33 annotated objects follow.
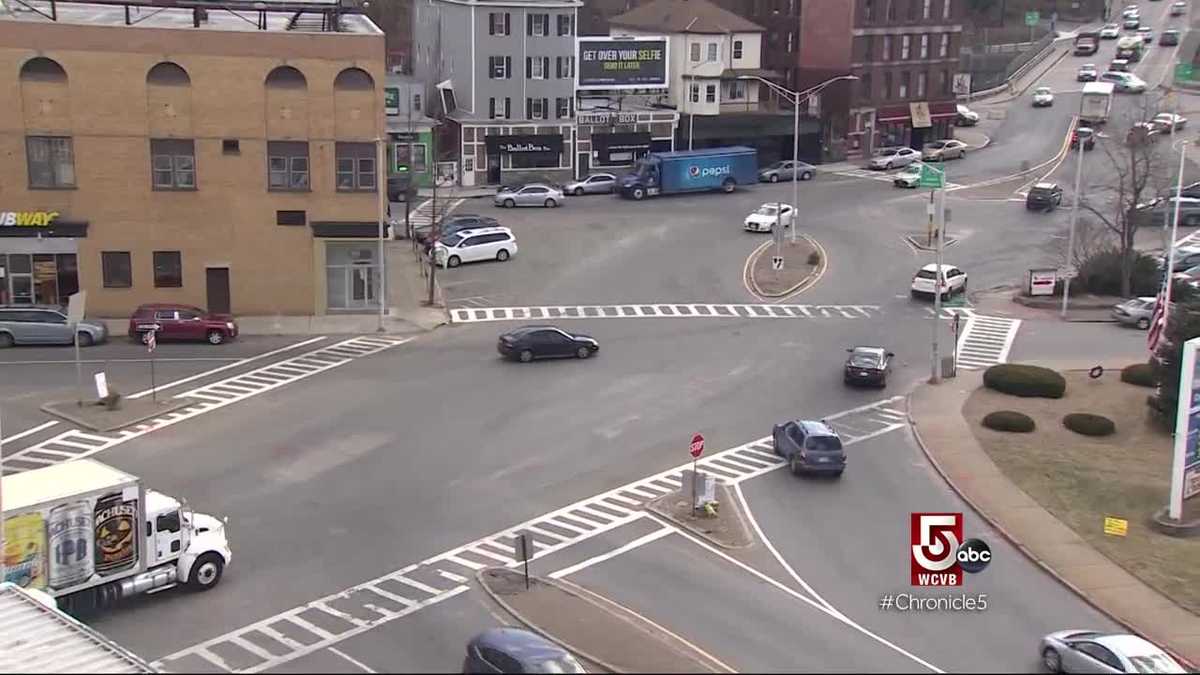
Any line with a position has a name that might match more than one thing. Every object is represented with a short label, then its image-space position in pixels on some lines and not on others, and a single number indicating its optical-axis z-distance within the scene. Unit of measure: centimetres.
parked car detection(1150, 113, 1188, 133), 10425
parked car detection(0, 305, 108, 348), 5247
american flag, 4603
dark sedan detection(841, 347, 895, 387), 5016
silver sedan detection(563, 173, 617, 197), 8762
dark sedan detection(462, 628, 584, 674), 2318
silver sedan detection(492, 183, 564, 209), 8350
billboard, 9400
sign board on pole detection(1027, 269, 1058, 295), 6544
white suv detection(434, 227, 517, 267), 6950
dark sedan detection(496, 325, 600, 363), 5200
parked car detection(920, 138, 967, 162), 10175
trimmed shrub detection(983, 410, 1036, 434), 4594
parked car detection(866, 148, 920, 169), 9856
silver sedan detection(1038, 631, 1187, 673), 2669
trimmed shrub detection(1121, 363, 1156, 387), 5101
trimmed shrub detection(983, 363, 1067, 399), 5006
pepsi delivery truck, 8725
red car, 5391
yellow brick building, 5591
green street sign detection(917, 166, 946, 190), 5324
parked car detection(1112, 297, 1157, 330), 6069
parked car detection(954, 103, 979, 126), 11731
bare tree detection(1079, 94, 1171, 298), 6500
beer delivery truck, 2903
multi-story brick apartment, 10081
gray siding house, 8938
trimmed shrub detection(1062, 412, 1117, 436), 4612
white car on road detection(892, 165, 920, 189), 9044
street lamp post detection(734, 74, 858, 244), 7594
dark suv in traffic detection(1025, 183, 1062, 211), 8444
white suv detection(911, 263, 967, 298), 6406
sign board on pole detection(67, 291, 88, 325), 4509
